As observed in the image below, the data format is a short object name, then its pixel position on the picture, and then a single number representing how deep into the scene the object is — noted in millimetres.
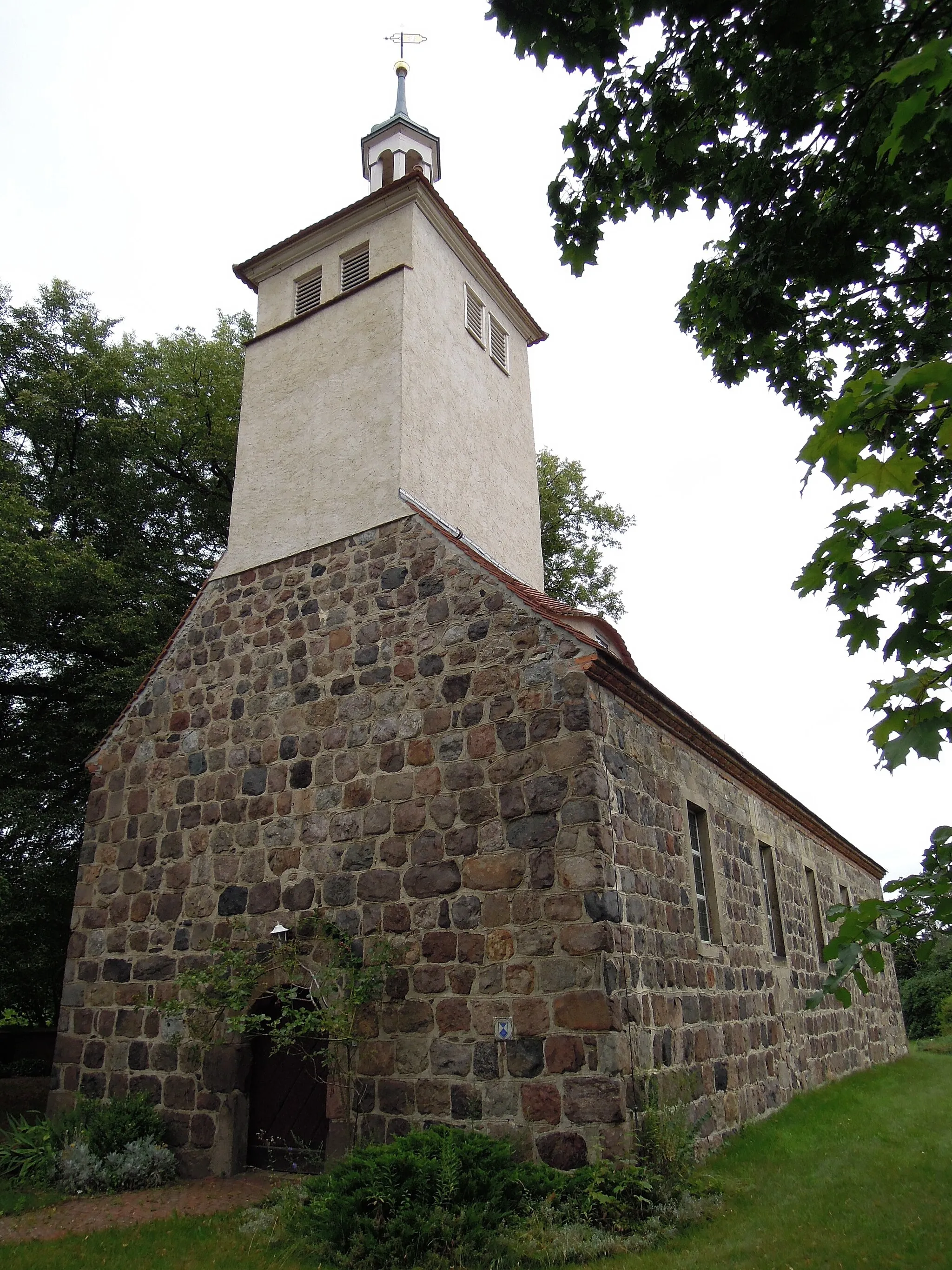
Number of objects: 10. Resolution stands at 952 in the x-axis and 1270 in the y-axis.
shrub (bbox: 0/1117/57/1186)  8625
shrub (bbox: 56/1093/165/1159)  8641
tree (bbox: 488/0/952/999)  4672
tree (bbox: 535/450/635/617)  20469
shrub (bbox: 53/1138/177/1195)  8266
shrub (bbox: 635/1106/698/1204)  6574
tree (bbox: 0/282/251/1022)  13602
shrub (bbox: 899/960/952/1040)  29406
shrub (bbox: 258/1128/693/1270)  5809
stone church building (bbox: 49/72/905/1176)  7453
